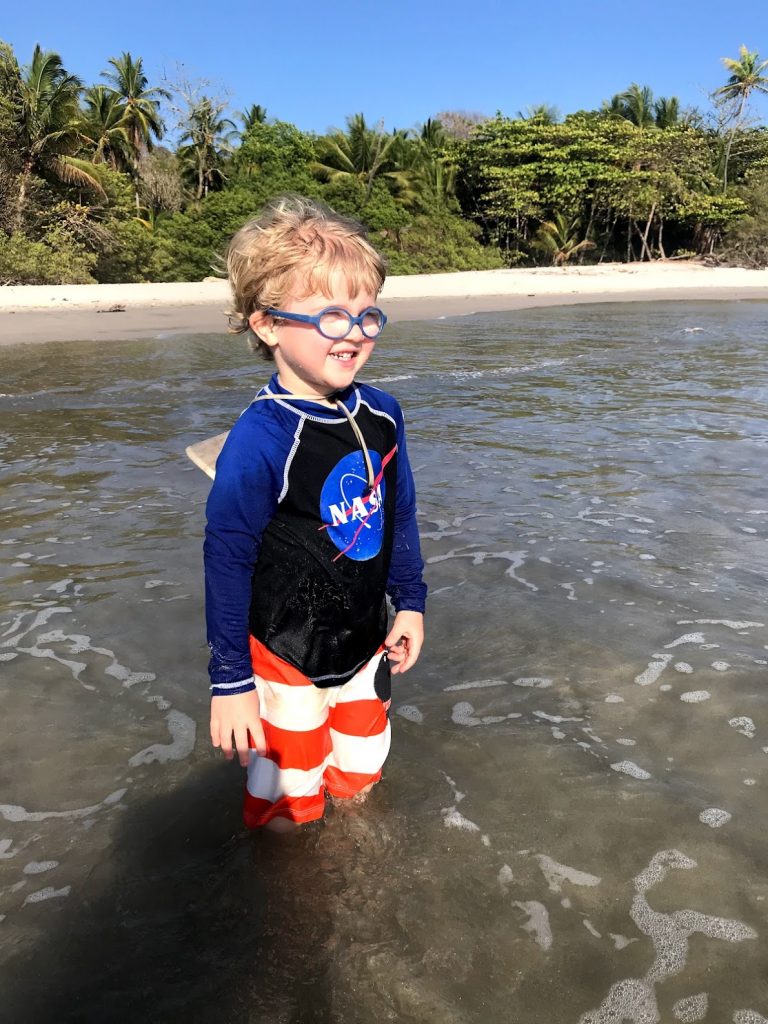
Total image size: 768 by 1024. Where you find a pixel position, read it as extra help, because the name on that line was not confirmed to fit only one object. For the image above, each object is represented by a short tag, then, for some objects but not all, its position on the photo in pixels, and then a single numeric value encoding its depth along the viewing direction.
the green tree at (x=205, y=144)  34.22
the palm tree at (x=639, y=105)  45.47
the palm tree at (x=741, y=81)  42.65
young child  1.77
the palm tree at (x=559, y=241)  38.16
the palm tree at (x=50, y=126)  23.45
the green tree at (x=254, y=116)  38.53
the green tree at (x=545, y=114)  40.62
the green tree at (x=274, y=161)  31.89
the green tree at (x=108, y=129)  30.48
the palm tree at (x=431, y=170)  36.09
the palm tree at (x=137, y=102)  34.53
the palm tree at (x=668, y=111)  45.66
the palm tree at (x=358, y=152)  34.25
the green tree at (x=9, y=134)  22.67
